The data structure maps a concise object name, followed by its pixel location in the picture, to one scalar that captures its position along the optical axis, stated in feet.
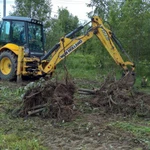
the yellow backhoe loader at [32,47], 32.22
